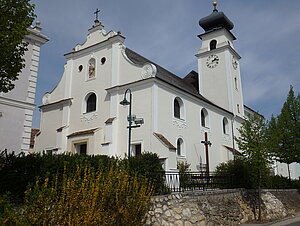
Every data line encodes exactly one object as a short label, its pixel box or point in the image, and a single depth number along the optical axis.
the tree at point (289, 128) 23.33
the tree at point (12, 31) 6.78
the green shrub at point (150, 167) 10.57
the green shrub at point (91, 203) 4.96
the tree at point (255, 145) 14.39
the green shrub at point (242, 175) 15.66
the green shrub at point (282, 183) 20.59
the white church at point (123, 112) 19.77
